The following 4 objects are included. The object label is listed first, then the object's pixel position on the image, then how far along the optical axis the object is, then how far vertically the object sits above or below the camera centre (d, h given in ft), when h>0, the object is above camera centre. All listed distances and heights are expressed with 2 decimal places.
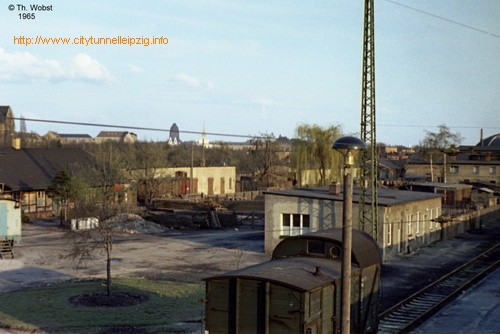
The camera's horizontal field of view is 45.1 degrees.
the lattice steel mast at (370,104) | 98.65 +11.73
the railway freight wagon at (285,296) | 45.98 -9.69
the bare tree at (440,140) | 294.25 +17.67
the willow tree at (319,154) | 189.78 +6.72
